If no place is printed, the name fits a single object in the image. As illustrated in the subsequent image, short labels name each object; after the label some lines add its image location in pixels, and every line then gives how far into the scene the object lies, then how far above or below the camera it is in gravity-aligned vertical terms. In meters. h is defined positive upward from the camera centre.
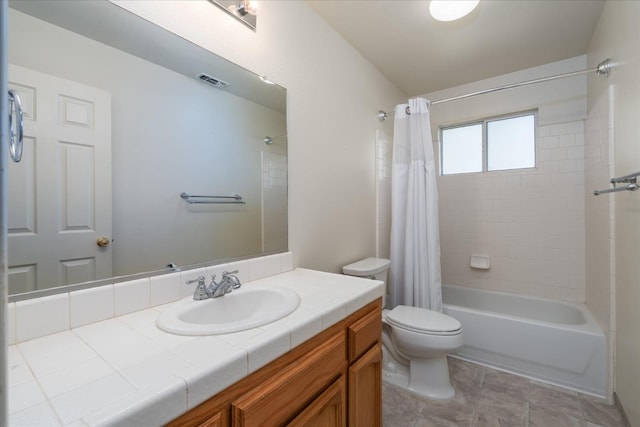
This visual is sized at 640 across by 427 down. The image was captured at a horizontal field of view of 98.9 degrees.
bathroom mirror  0.77 +0.23
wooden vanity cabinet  0.62 -0.49
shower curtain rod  1.70 +0.92
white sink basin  0.75 -0.33
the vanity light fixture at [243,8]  1.25 +0.96
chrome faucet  1.03 -0.28
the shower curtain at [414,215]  2.13 -0.02
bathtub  1.73 -0.91
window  2.56 +0.67
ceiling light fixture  1.50 +1.14
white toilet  1.65 -0.84
